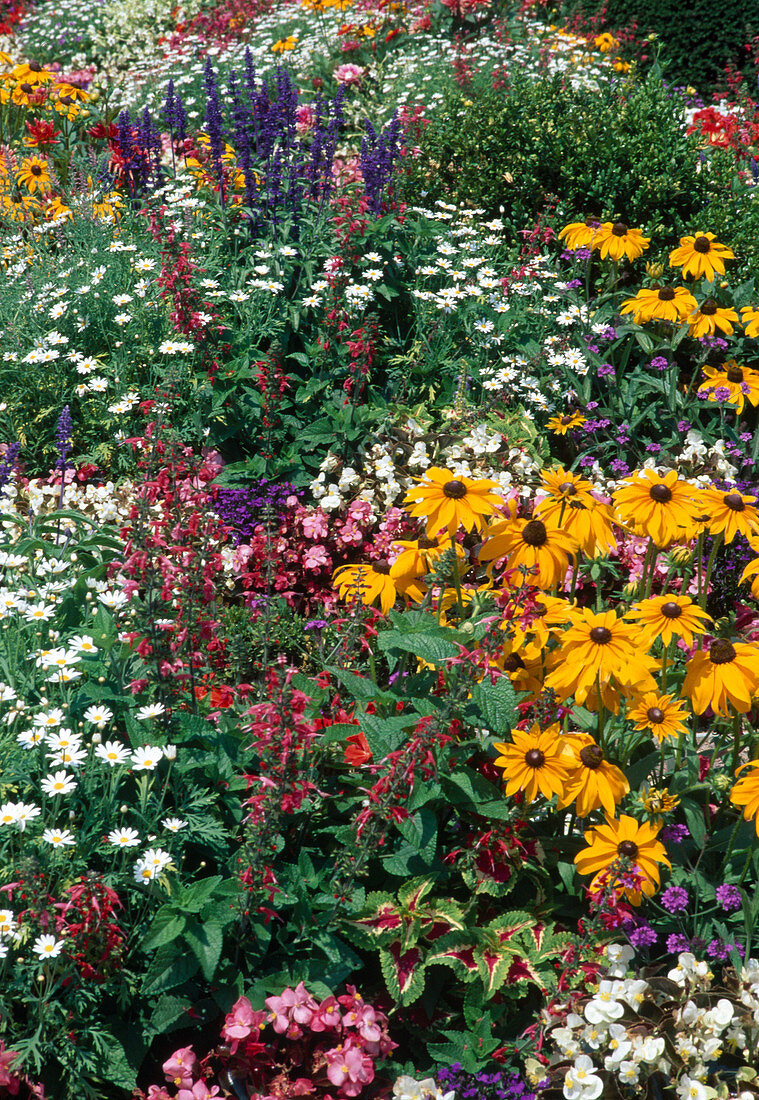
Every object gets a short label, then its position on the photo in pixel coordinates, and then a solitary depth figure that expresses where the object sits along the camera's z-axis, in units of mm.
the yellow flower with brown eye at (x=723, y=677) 2057
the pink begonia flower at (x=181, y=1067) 1987
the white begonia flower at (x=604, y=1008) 2020
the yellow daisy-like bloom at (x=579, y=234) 4523
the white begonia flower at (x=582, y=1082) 1997
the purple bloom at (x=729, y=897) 2137
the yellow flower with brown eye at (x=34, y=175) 5977
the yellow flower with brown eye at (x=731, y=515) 2421
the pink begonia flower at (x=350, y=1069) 2000
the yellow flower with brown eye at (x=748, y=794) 1994
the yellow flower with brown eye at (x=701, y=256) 4148
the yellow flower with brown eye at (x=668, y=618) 2170
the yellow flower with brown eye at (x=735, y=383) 3854
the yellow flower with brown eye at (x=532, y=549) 2279
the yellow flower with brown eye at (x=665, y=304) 3965
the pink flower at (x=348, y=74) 7859
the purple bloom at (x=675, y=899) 2133
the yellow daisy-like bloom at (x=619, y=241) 4395
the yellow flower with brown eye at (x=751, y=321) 3939
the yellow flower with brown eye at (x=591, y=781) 2104
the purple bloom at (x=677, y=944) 2148
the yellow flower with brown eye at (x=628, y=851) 2078
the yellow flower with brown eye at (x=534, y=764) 2107
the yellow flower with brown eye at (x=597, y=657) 2055
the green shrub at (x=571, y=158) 5297
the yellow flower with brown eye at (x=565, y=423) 4044
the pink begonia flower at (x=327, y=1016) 2004
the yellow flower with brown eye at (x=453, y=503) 2350
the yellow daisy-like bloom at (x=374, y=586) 2561
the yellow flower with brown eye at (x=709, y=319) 3934
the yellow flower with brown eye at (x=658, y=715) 2158
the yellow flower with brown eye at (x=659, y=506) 2369
